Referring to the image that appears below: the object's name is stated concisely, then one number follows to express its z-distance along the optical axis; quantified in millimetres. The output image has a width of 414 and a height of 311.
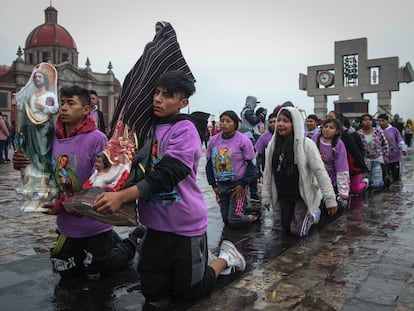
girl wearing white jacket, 4699
